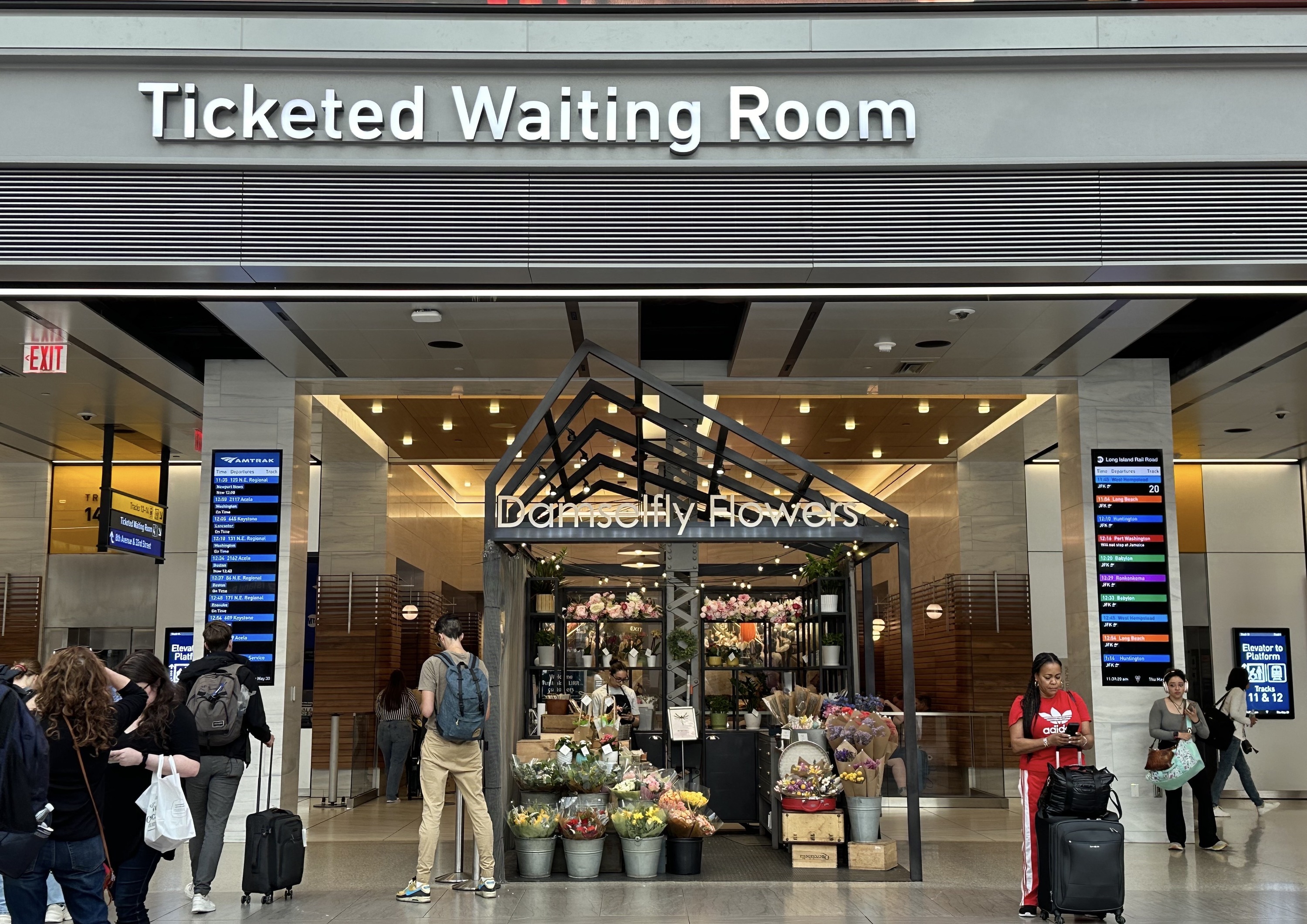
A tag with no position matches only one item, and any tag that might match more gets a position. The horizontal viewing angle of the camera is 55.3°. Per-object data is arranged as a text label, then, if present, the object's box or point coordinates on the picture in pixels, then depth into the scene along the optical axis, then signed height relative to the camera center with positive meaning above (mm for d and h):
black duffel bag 7102 -939
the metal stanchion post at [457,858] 8406 -1561
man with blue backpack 7996 -697
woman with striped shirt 14961 -1206
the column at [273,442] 11445 +1715
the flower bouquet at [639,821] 8531 -1316
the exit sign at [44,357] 10000 +2166
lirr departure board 11234 +541
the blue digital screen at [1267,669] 15836 -536
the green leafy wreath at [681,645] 11375 -162
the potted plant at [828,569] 10977 +523
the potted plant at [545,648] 11141 -179
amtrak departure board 11414 +778
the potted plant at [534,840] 8609 -1457
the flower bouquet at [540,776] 8930 -1054
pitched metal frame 8625 +942
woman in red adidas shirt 7391 -649
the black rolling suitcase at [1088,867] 6969 -1335
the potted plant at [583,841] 8594 -1463
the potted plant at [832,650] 10969 -196
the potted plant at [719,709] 11578 -755
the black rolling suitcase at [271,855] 7734 -1411
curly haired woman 5160 -622
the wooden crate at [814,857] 8914 -1627
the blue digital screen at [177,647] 16047 -245
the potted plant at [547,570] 11016 +506
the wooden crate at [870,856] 8883 -1615
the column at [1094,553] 11094 +707
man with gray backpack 7633 -677
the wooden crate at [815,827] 8922 -1421
